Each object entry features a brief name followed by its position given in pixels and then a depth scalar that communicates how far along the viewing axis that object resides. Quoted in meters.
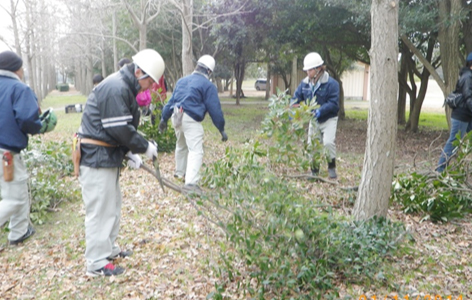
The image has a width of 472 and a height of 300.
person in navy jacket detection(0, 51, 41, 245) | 4.28
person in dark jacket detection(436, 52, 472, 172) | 5.92
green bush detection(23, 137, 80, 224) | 5.49
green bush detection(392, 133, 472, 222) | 4.67
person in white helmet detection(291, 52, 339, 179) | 6.20
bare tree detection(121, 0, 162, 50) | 12.54
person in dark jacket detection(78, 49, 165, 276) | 3.48
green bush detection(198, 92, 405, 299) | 3.01
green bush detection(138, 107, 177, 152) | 8.34
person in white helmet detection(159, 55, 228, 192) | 5.89
